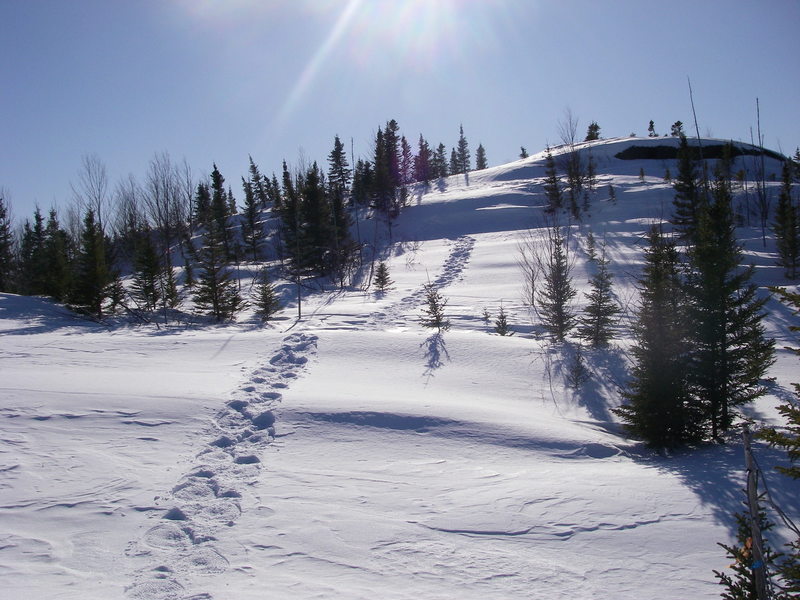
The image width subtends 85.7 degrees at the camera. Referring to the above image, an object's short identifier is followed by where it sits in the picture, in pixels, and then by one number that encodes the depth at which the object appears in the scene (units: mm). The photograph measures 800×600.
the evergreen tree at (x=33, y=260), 25495
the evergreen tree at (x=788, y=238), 22109
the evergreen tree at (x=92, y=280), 17266
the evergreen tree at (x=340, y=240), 29562
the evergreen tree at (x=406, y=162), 67000
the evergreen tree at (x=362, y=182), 49419
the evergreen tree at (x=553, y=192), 38406
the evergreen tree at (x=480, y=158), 88562
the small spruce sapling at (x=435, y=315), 12656
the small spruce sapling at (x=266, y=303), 17125
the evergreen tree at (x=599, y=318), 11688
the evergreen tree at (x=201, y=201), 50281
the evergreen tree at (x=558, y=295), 12344
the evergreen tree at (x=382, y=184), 44000
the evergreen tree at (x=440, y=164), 75500
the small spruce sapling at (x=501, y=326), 13609
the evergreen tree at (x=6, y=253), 35256
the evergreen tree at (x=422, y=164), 72875
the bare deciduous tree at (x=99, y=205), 26122
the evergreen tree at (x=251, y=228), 39206
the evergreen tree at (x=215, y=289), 17625
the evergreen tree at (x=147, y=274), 18562
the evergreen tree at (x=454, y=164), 82250
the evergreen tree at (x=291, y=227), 30978
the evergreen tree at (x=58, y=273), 19469
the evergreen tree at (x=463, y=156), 82000
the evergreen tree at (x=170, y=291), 18297
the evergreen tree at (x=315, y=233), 30203
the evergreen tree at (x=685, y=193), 27438
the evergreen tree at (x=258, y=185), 63194
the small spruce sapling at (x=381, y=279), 23016
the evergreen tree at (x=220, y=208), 36566
